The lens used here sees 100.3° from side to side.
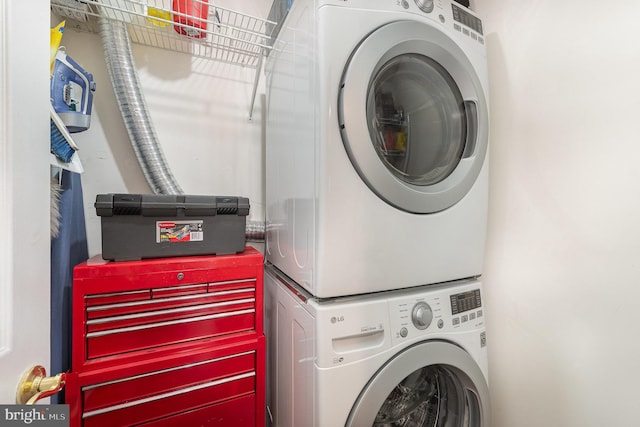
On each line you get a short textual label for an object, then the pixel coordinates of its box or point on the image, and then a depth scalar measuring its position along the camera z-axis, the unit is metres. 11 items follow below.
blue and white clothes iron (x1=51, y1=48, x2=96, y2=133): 0.85
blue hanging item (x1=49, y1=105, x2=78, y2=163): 0.70
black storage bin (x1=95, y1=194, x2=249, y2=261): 0.83
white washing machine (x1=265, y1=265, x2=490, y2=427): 0.69
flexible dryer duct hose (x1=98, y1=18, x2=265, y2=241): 1.04
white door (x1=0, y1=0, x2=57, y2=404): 0.42
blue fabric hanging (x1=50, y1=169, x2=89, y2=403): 0.78
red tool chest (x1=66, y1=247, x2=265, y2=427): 0.75
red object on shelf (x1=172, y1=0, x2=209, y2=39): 1.01
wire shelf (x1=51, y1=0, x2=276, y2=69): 1.01
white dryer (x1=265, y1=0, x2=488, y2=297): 0.70
